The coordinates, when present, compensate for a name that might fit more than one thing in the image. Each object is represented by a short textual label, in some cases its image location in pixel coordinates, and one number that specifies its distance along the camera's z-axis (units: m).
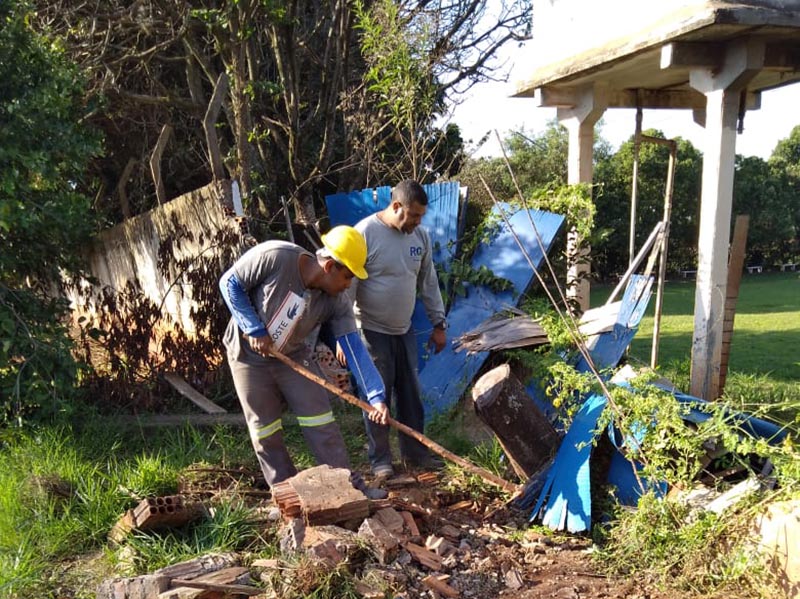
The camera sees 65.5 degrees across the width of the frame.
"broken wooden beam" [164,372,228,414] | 5.47
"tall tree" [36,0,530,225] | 6.13
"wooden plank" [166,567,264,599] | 2.56
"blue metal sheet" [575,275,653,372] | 4.57
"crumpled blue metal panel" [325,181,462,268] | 5.84
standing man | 4.14
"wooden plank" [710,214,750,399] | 4.98
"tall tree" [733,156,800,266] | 23.34
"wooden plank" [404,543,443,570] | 2.99
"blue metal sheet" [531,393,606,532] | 3.36
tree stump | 3.60
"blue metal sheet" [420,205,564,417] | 5.29
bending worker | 3.51
